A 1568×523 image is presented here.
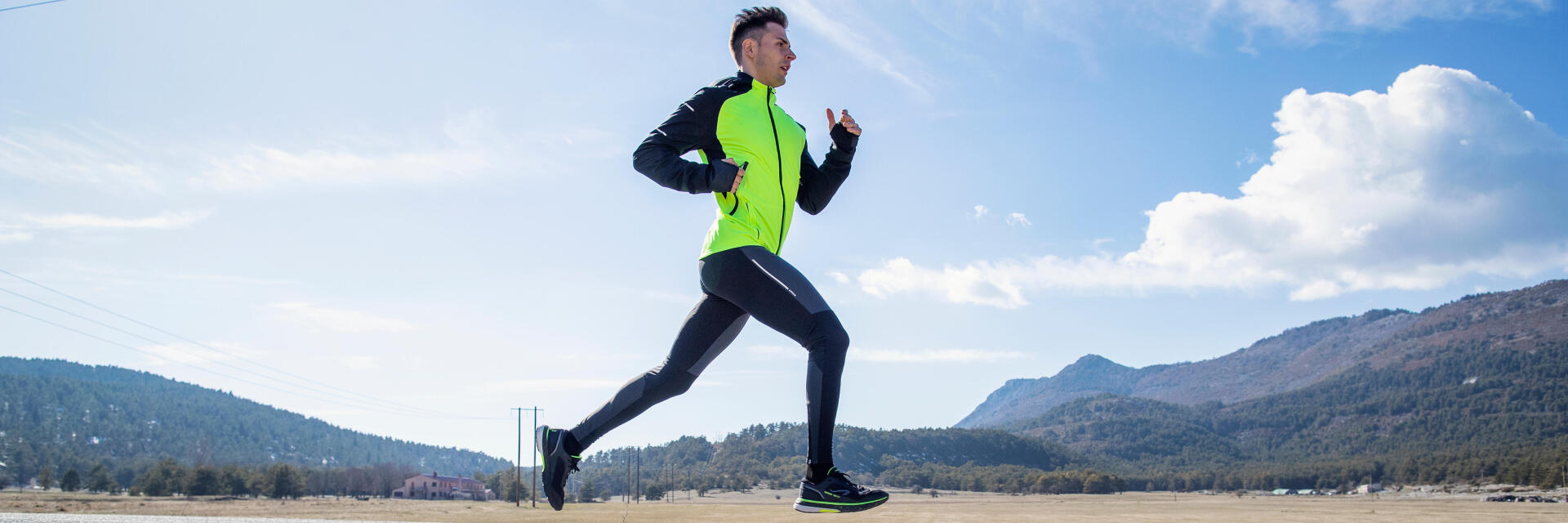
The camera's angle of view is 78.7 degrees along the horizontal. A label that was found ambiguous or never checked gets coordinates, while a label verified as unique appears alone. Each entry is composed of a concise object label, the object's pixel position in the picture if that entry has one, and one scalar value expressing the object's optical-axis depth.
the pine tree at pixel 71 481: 161.50
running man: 3.20
